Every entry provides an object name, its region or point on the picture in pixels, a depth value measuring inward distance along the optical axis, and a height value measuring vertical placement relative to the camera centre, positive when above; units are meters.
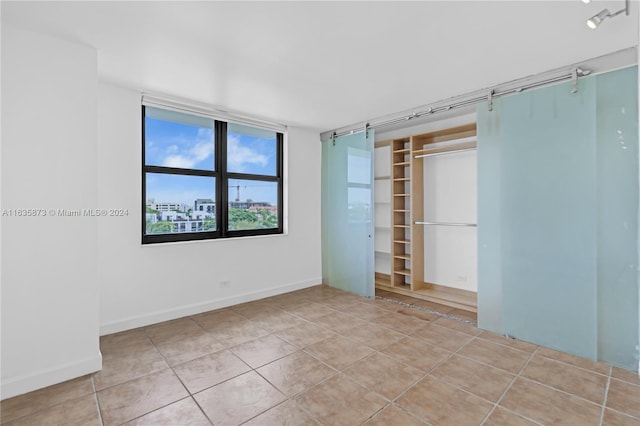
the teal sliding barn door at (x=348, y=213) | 4.52 -0.01
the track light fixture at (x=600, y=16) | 1.89 +1.21
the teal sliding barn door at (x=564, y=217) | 2.47 -0.05
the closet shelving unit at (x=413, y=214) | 4.13 -0.03
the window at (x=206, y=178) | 3.61 +0.46
